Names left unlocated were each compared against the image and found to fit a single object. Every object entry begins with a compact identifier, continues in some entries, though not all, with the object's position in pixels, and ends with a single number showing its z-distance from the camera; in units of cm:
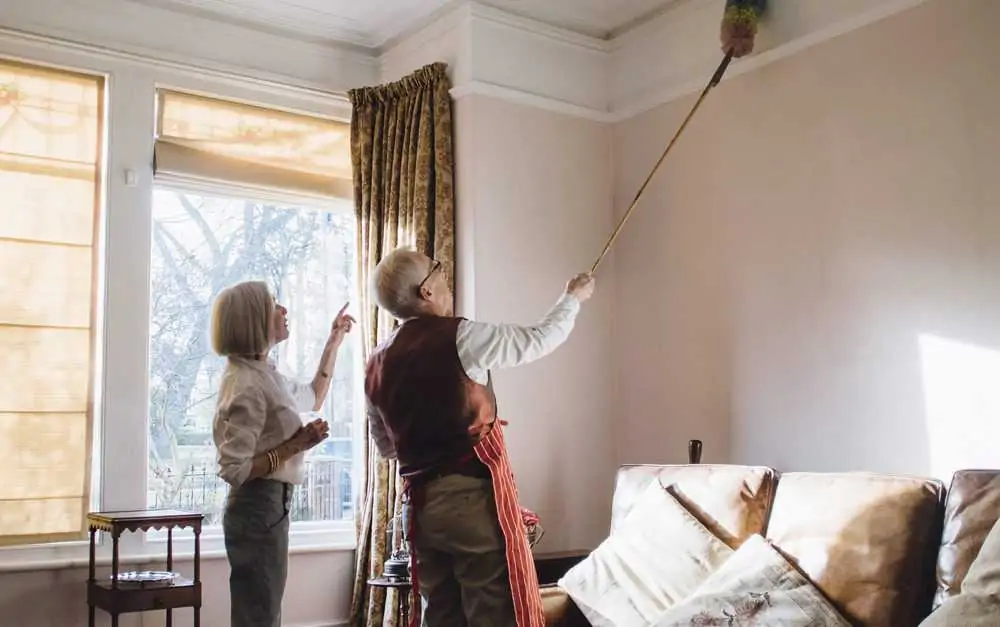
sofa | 270
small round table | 364
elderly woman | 284
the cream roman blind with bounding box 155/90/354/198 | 430
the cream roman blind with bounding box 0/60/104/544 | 383
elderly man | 267
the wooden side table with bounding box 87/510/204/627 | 351
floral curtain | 432
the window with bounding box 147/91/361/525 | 427
